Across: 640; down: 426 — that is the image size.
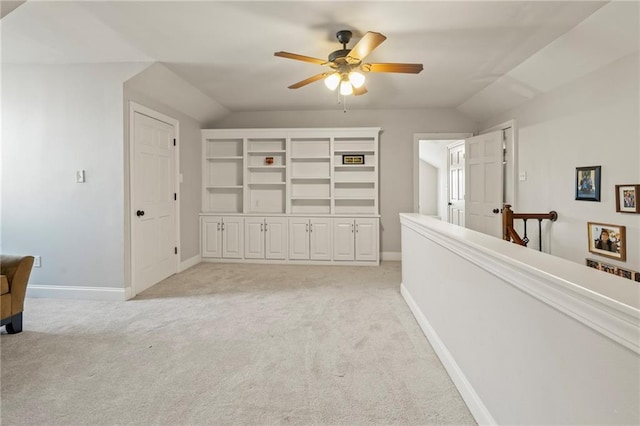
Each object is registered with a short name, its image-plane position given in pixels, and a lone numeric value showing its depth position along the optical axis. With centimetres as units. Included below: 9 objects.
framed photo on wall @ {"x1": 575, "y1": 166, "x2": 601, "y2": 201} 299
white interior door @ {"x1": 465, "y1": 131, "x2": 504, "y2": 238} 461
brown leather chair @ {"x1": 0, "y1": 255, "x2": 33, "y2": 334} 254
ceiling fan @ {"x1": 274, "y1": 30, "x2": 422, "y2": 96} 260
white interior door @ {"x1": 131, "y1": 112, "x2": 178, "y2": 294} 364
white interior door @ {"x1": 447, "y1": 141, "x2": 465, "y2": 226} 629
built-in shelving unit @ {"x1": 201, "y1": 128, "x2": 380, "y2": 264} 511
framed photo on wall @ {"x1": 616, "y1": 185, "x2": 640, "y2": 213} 261
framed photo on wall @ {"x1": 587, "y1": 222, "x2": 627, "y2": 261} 273
